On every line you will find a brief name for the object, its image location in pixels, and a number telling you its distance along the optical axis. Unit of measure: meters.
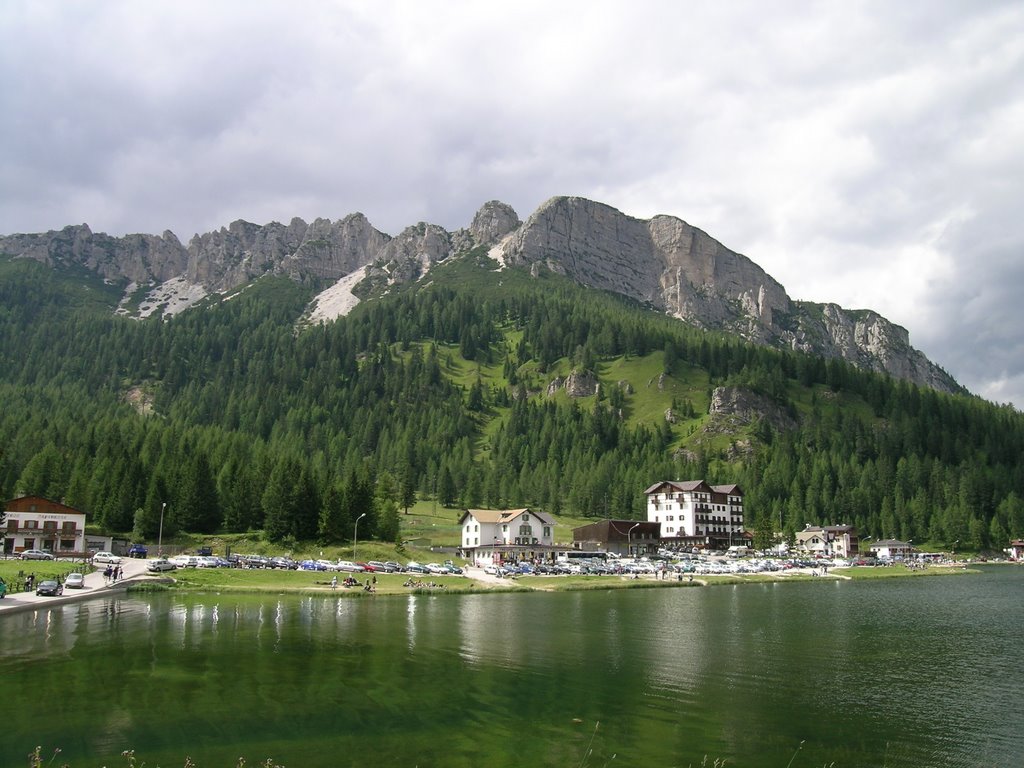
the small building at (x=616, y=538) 153.75
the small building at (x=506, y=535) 134.62
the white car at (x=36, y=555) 90.93
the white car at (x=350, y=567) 93.44
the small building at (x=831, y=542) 167.88
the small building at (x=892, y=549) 165.75
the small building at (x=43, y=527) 103.88
